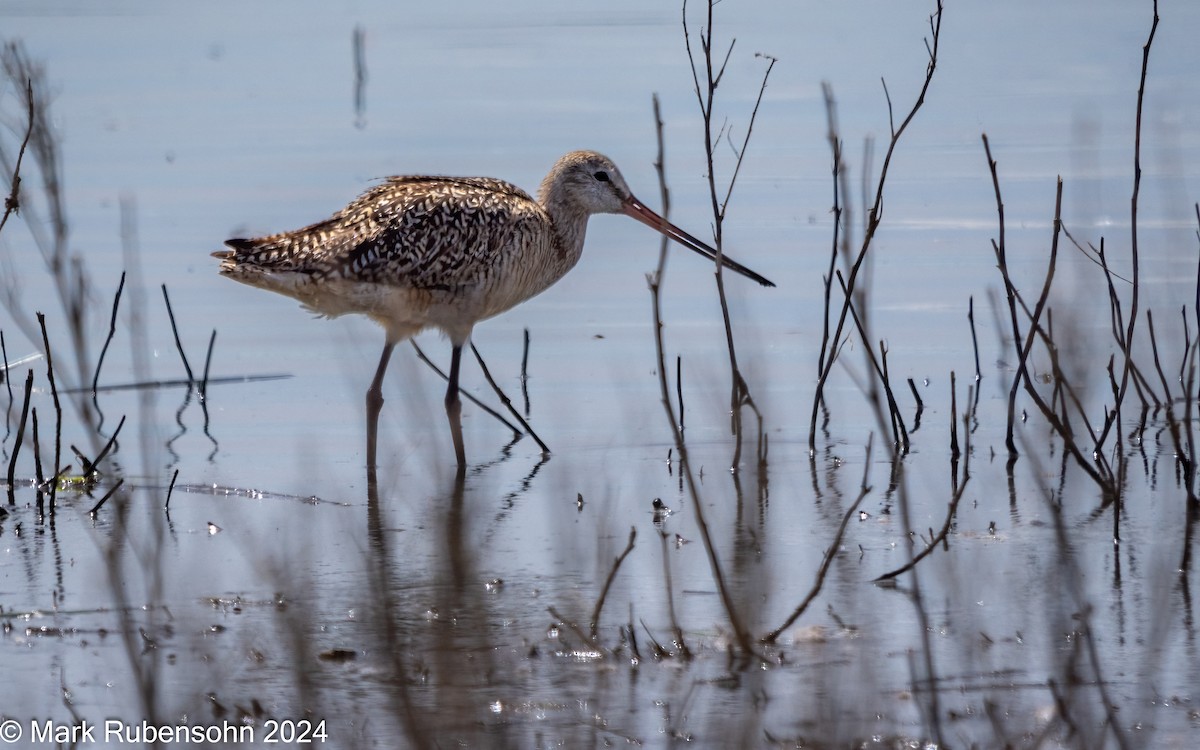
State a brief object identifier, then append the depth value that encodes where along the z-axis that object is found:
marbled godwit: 13.97
